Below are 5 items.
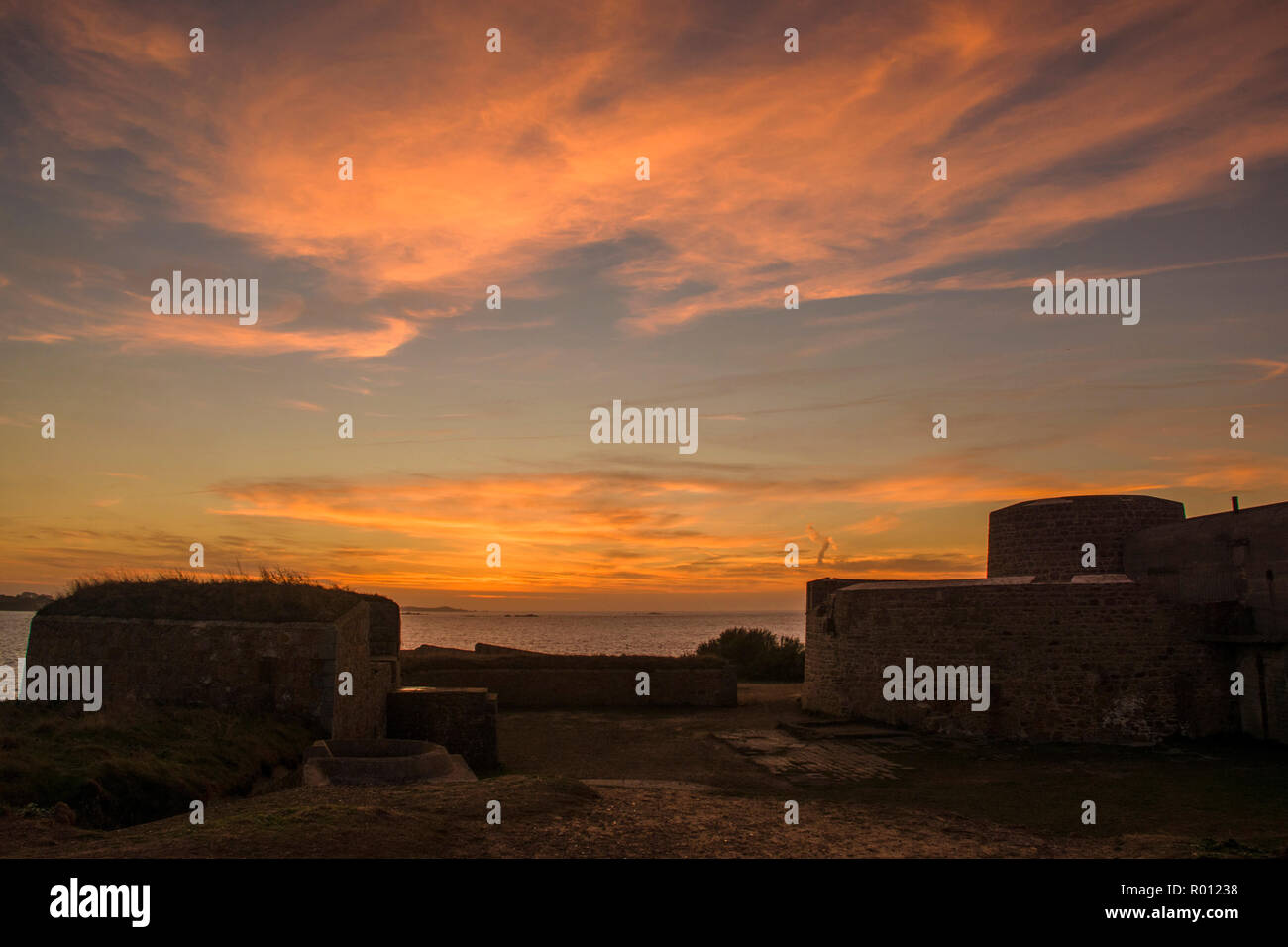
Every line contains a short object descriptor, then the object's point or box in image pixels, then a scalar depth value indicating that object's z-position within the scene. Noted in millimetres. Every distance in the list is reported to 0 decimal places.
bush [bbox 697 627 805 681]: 33688
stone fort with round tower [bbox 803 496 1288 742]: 16984
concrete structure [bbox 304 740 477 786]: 10555
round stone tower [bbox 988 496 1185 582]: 22062
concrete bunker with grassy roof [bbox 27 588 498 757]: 12570
